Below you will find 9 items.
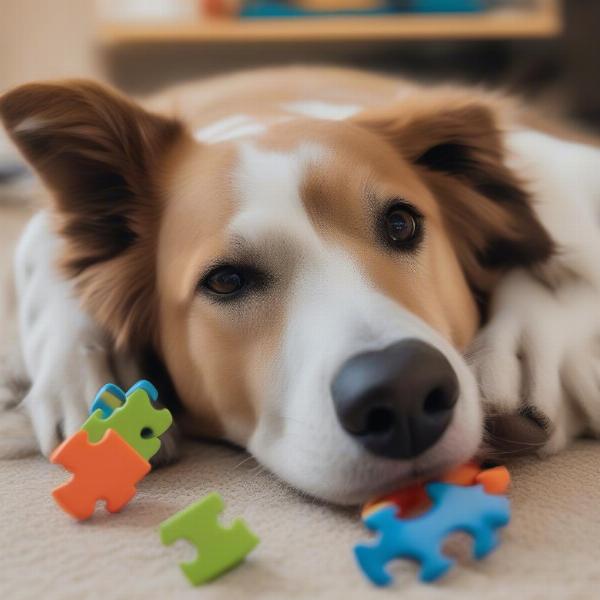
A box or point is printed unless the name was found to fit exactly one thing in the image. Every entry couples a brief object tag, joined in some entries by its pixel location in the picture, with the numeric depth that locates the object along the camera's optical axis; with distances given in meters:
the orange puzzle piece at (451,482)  0.33
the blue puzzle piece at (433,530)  0.29
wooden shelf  1.25
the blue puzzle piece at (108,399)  0.38
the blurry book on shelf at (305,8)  1.27
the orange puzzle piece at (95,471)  0.34
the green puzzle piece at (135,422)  0.36
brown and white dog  0.33
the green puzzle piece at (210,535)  0.30
